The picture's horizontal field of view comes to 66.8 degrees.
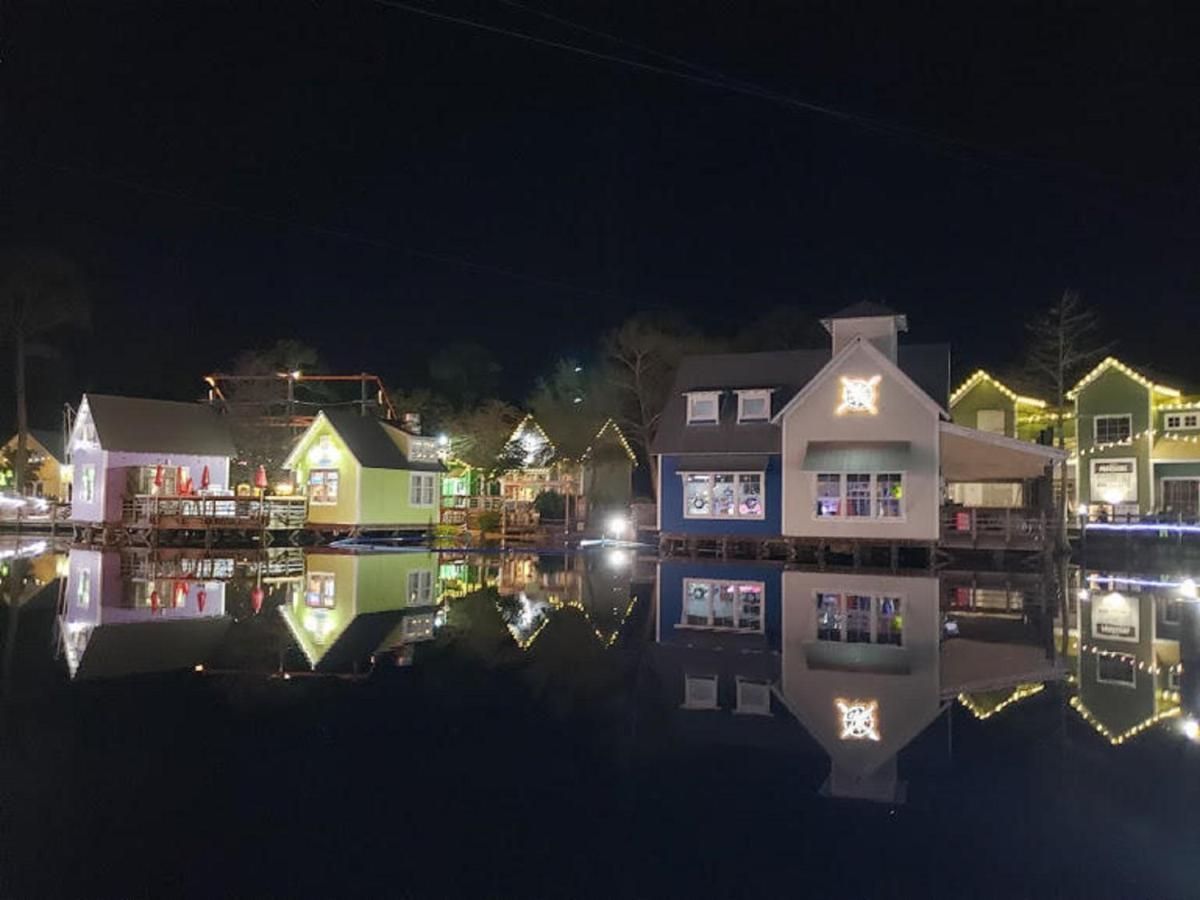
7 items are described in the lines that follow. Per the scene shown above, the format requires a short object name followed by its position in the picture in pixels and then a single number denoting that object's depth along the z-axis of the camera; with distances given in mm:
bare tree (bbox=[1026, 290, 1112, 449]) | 37406
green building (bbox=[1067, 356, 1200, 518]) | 40250
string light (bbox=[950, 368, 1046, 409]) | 41400
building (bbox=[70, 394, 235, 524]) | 39000
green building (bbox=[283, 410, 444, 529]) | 39031
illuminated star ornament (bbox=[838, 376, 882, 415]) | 30281
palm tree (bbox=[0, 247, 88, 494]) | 49094
